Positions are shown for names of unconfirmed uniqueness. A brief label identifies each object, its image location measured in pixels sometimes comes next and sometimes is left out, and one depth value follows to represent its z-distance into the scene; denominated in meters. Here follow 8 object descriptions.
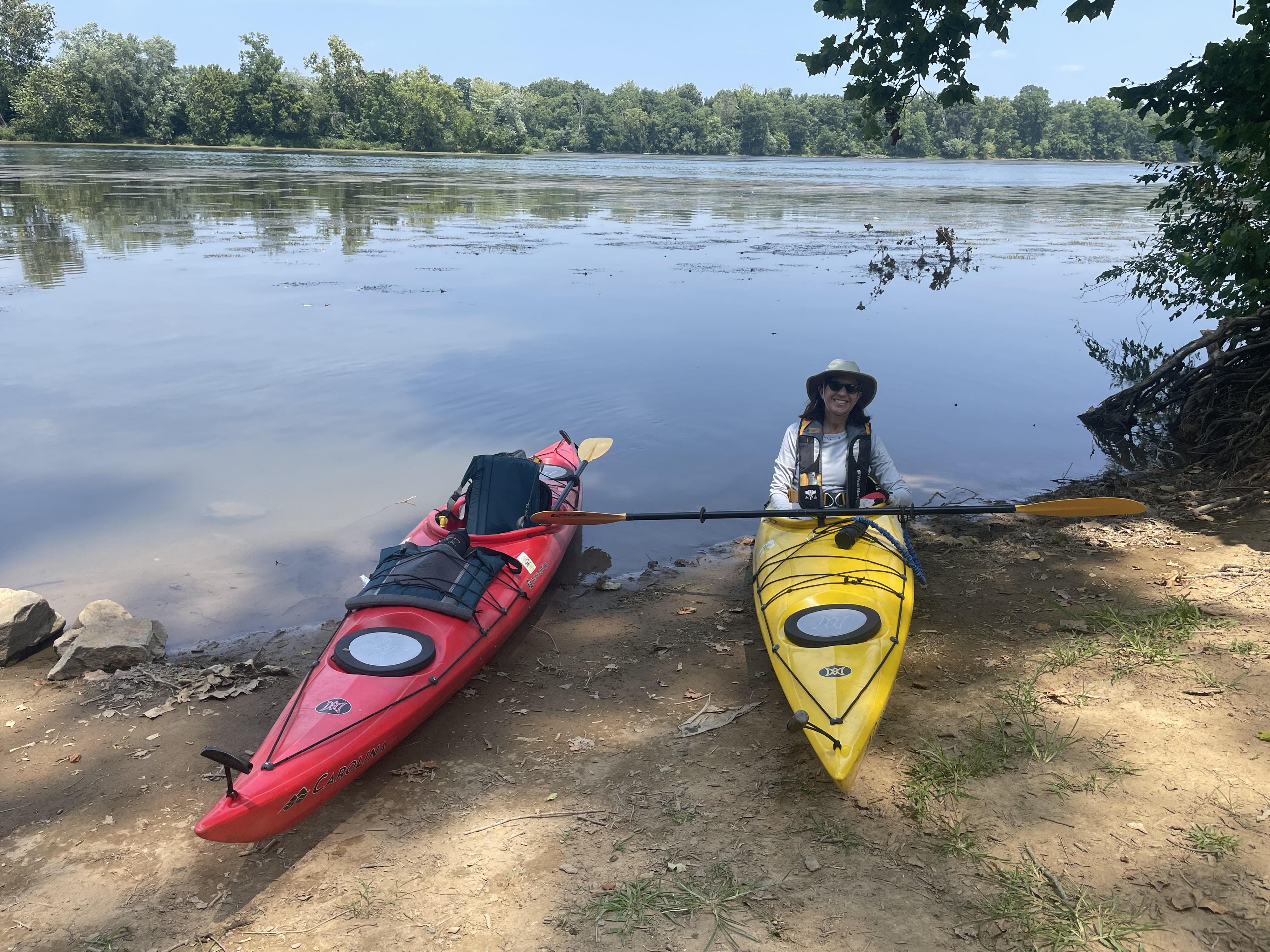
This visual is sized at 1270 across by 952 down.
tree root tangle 6.98
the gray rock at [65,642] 4.77
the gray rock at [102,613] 4.88
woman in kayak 5.22
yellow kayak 3.51
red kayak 3.37
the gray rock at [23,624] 4.71
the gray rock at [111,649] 4.67
